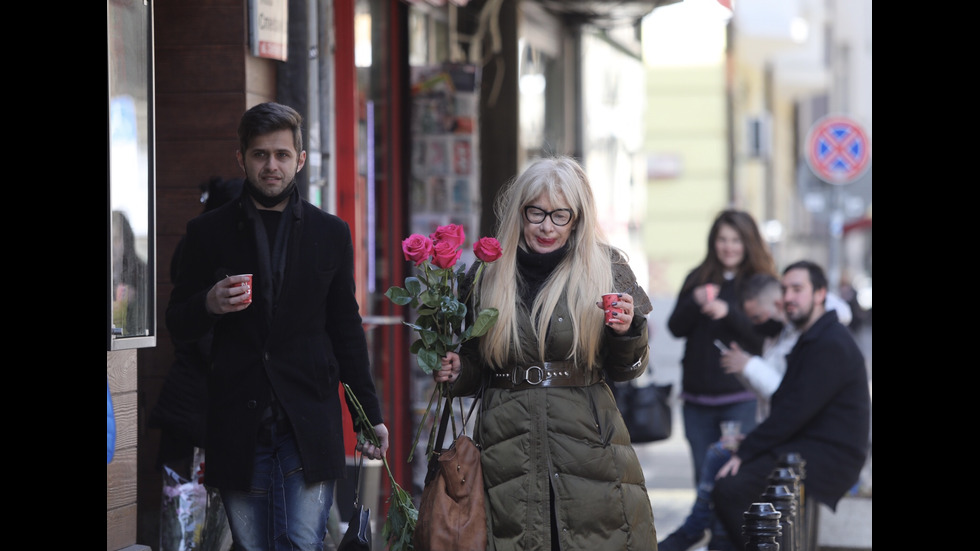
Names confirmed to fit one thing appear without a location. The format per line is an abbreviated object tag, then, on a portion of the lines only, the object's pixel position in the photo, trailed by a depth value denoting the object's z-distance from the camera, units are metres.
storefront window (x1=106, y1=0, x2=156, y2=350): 10.08
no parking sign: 36.75
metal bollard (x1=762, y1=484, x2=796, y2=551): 12.18
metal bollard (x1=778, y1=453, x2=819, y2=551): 13.97
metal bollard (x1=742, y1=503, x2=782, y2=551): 11.41
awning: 23.06
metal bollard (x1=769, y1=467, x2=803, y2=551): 12.94
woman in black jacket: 16.67
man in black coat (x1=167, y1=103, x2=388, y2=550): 9.01
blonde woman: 9.02
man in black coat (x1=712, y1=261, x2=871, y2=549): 14.31
